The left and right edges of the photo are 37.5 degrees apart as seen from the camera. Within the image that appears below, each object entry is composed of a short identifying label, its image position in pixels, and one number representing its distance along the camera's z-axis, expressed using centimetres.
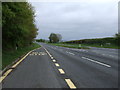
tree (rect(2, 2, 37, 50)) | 1265
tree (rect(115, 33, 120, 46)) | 5831
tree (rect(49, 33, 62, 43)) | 17762
